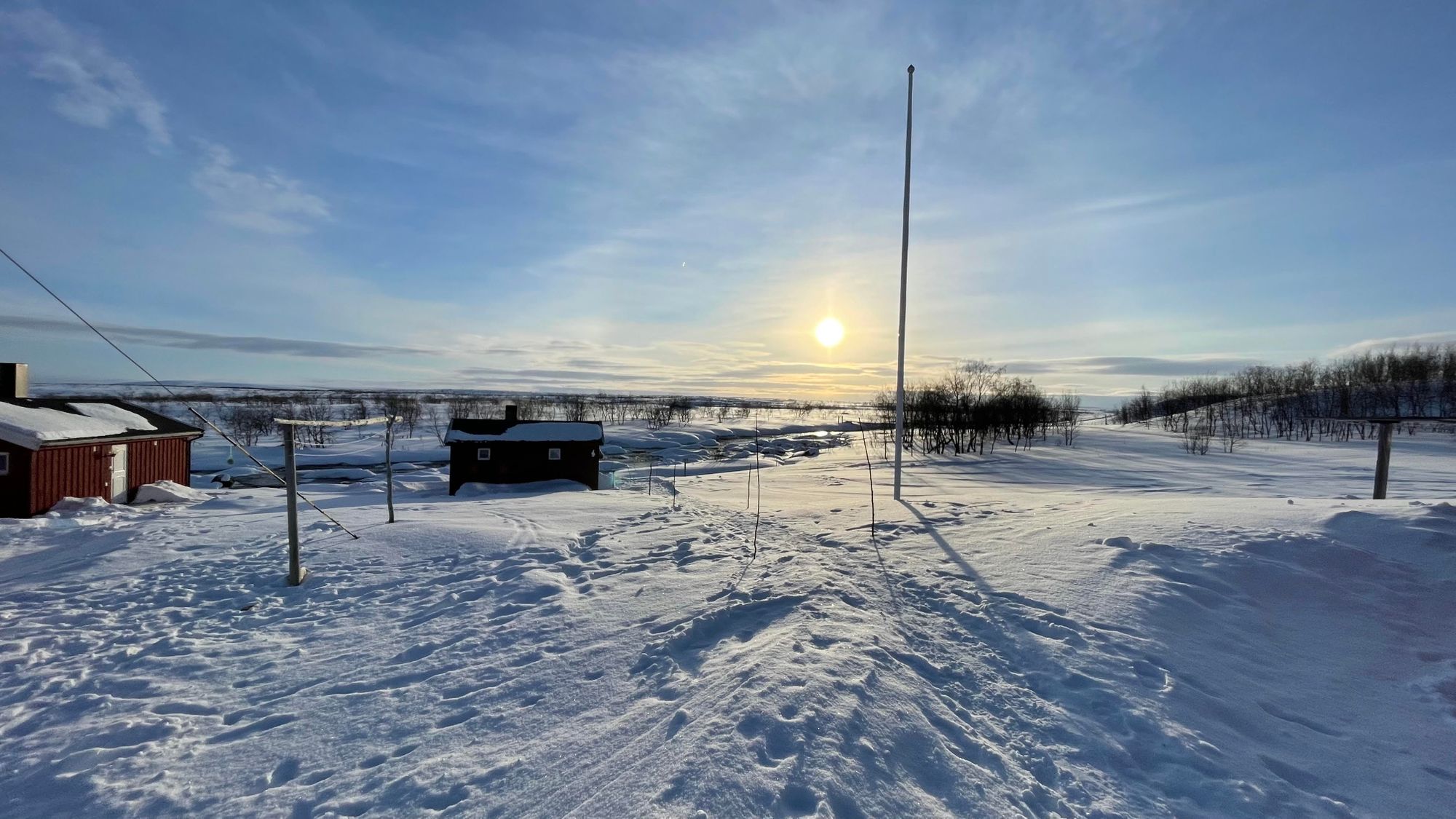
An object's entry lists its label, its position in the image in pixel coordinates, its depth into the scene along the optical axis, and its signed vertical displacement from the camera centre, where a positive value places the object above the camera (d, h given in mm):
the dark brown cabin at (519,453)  22672 -2181
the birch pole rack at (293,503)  7891 -1520
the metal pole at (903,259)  14445 +3613
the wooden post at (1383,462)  10211 -765
